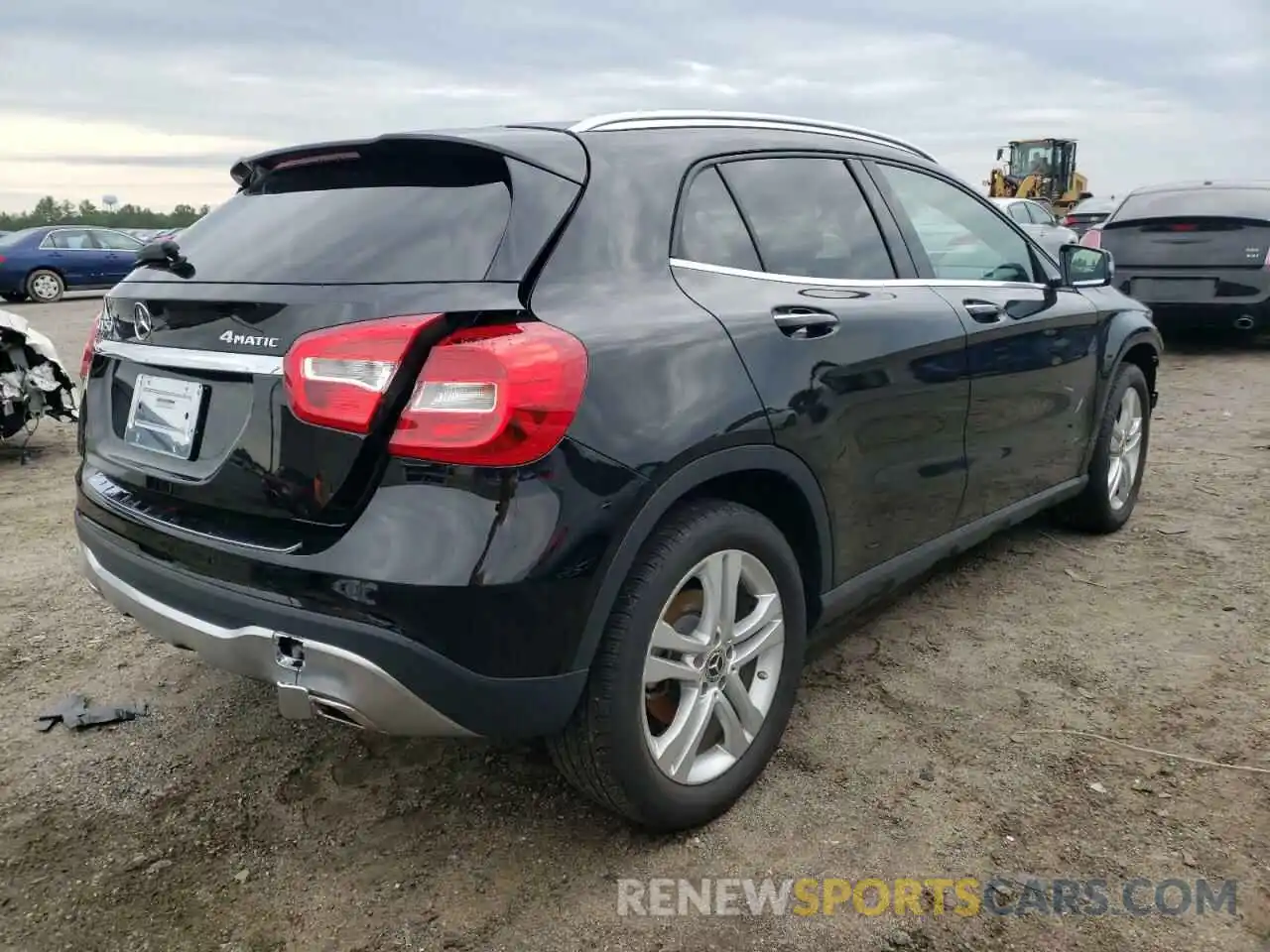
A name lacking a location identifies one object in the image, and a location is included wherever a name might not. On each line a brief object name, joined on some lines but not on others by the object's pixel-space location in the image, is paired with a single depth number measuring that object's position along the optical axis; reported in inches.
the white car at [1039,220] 571.2
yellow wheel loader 1215.6
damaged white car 235.8
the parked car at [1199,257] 344.8
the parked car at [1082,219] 808.9
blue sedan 716.0
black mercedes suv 76.5
